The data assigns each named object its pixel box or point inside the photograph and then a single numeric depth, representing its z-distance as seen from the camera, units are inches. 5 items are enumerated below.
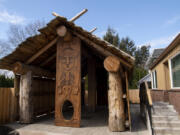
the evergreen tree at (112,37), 1067.4
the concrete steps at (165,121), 169.2
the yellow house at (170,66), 212.5
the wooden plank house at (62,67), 183.9
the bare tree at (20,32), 754.2
